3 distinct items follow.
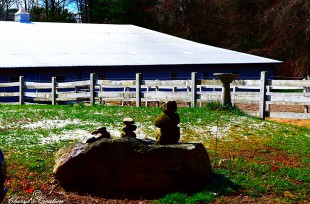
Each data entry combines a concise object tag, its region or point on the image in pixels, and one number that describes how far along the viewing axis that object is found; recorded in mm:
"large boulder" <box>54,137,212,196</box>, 7227
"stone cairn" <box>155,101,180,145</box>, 7621
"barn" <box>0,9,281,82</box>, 27438
